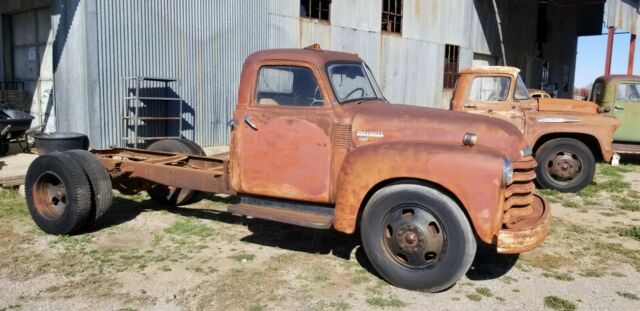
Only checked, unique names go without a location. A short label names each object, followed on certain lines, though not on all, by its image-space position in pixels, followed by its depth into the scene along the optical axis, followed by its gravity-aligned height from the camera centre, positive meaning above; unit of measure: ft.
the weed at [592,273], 15.39 -5.07
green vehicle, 35.19 -0.43
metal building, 31.40 +2.93
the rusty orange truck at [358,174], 13.15 -2.31
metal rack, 32.01 -0.97
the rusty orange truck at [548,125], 27.14 -1.43
